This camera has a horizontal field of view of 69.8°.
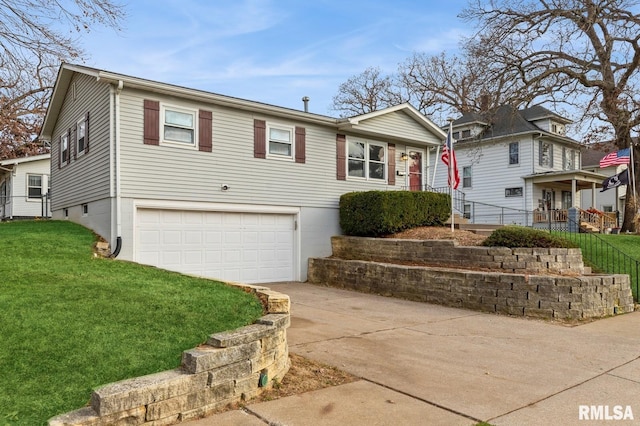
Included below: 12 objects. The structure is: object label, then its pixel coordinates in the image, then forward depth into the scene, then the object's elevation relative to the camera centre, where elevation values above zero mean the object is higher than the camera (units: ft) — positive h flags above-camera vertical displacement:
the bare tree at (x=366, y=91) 116.88 +33.84
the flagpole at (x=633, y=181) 62.39 +5.70
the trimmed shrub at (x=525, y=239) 30.45 -1.14
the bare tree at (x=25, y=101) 28.84 +15.42
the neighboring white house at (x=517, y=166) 77.51 +10.10
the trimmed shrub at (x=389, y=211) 40.98 +1.06
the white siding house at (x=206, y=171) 33.53 +4.47
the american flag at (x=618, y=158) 55.31 +7.85
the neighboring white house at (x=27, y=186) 69.67 +5.74
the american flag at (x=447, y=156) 39.35 +5.72
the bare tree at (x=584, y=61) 61.57 +22.84
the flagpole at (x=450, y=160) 39.14 +5.31
